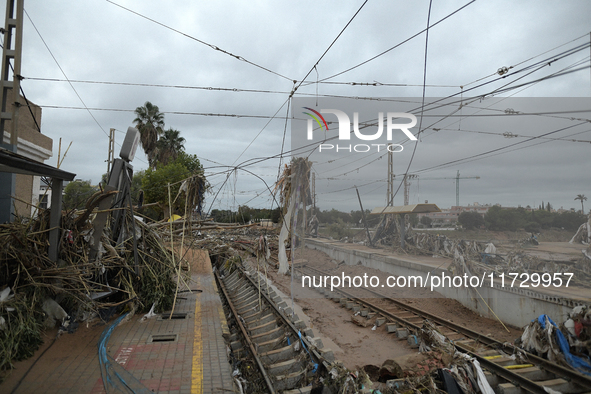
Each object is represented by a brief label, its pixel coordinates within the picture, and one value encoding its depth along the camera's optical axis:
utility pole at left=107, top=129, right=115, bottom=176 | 18.50
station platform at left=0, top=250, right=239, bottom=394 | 4.68
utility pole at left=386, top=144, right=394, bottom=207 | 18.74
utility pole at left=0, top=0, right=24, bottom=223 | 8.70
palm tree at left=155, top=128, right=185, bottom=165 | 36.75
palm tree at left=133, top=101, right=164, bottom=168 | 33.91
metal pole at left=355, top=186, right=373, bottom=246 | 17.53
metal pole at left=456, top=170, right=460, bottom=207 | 14.52
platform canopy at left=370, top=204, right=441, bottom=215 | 14.37
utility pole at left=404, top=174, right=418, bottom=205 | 15.29
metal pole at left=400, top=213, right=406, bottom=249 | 17.09
